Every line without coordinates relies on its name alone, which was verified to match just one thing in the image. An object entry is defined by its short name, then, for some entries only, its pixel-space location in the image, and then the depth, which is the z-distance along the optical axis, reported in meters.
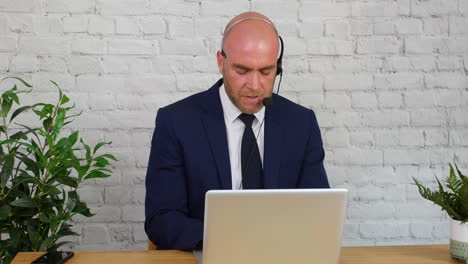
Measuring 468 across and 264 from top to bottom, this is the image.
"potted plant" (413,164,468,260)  1.45
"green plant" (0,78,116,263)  1.95
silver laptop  1.17
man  1.78
